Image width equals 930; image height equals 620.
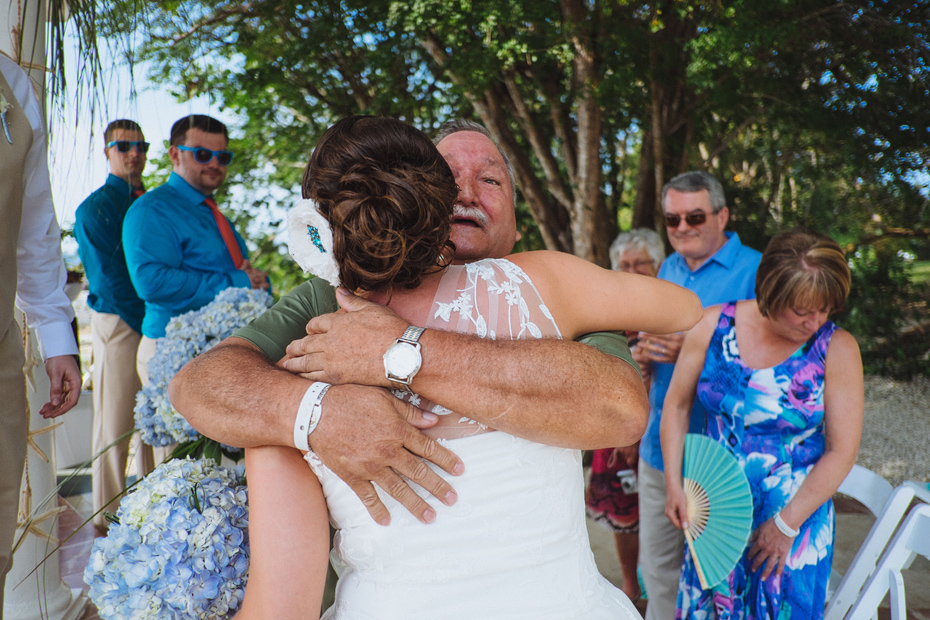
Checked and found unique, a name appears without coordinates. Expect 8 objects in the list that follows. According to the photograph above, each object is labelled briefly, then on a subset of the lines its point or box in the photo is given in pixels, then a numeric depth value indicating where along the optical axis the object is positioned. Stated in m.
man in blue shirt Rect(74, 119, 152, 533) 3.88
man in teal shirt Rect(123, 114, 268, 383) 3.45
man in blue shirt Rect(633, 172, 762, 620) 3.16
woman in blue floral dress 2.37
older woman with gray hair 3.64
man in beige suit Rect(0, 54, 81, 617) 1.88
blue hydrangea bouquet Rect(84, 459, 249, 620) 1.30
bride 1.21
